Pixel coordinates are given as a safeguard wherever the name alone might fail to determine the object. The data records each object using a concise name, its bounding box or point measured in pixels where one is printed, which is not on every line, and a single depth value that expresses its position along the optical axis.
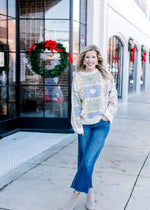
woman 3.49
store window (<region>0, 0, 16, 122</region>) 7.11
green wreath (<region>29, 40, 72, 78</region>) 7.56
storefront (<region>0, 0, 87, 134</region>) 7.56
